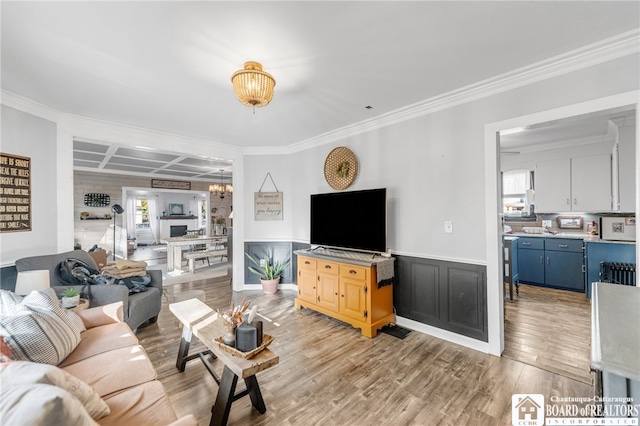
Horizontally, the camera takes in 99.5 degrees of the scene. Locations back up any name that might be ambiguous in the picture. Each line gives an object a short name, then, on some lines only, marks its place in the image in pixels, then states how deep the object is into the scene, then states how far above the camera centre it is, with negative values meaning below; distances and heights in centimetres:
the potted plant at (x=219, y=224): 941 -31
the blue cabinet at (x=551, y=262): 437 -86
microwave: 383 -25
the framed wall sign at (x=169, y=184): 841 +103
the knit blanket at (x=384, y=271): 306 -67
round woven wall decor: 387 +69
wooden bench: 611 -91
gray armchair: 272 -79
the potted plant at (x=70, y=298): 246 -75
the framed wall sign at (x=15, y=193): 270 +25
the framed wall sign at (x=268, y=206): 496 +16
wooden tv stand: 306 -97
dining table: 632 -81
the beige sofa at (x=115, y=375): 126 -94
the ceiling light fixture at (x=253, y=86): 200 +97
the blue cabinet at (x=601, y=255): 374 -63
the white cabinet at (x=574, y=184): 441 +47
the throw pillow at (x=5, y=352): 116 -61
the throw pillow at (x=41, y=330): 146 -67
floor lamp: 704 +14
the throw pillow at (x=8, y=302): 175 -57
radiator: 365 -86
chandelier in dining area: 779 +78
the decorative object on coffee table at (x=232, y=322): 180 -72
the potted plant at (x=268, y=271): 466 -100
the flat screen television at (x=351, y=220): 326 -8
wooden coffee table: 163 -90
